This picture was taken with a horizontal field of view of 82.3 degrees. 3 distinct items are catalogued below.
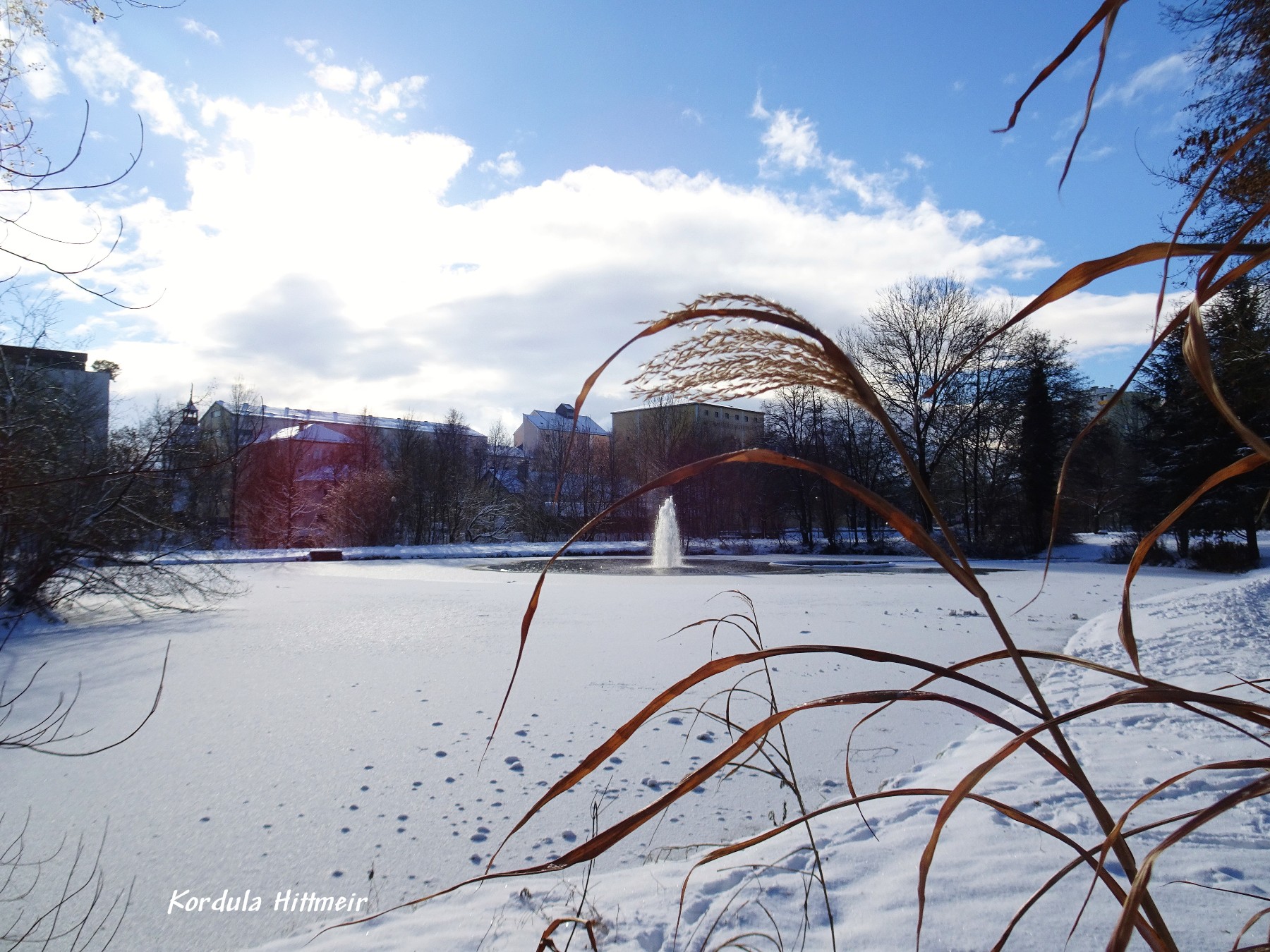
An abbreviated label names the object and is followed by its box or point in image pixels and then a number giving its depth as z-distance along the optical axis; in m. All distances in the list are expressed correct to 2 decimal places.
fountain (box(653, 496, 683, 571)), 20.84
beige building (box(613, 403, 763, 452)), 28.36
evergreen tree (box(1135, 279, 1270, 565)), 17.52
